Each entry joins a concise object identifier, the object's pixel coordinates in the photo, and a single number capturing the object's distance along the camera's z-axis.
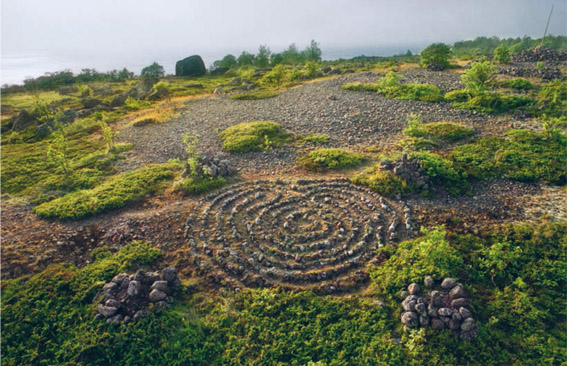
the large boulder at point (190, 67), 72.31
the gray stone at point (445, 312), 7.90
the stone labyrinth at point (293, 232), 10.02
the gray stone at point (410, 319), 7.98
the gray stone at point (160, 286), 9.00
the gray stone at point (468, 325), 7.69
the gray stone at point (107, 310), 8.40
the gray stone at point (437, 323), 7.84
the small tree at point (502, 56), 36.72
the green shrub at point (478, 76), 24.06
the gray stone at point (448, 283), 8.66
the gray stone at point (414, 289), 8.67
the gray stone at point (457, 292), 8.30
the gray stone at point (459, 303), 8.12
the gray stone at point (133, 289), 8.73
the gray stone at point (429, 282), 8.80
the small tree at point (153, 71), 75.56
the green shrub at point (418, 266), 9.16
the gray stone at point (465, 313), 7.86
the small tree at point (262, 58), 76.50
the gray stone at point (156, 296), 8.78
